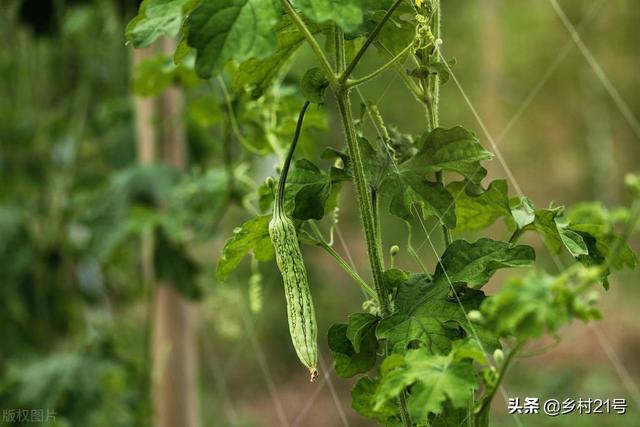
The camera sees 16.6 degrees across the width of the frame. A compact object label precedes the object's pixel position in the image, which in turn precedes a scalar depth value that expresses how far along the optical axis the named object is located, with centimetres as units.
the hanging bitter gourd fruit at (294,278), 204
